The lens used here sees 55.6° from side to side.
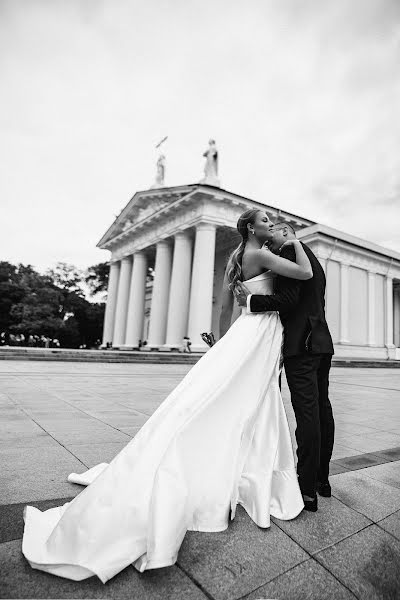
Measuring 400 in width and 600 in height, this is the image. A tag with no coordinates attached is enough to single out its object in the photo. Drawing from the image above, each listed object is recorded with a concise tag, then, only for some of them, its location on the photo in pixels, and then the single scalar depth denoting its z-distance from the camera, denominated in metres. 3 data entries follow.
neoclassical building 27.62
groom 2.34
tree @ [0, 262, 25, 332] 44.62
